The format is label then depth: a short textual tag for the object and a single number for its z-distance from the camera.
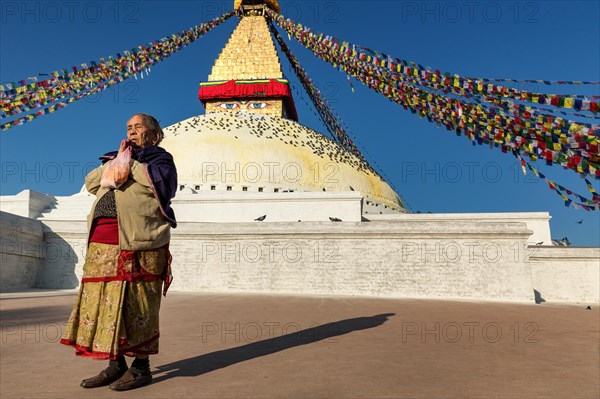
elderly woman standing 2.71
